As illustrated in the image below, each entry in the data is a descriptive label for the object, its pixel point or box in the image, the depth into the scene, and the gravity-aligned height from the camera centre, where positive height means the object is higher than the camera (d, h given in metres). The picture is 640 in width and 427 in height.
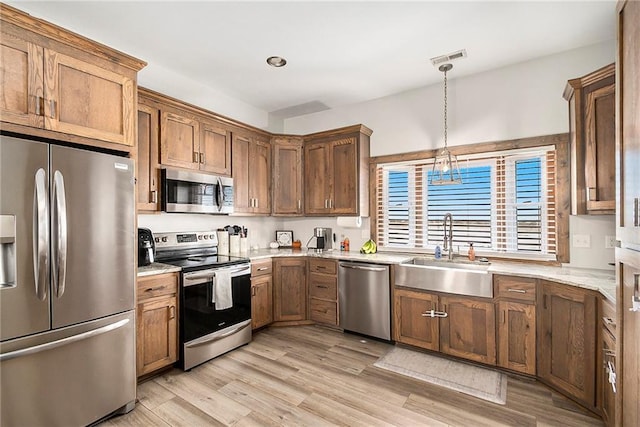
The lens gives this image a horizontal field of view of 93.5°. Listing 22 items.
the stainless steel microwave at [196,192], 2.89 +0.23
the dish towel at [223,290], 2.86 -0.74
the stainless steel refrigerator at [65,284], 1.62 -0.42
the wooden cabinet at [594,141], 2.18 +0.54
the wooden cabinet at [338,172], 3.73 +0.54
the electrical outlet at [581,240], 2.69 -0.26
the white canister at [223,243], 3.63 -0.35
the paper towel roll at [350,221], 3.79 -0.10
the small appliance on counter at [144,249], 2.67 -0.31
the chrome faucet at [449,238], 3.30 -0.29
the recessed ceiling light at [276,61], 2.92 +1.51
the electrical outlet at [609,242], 2.55 -0.26
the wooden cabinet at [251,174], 3.63 +0.51
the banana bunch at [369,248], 3.78 -0.44
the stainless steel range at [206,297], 2.66 -0.79
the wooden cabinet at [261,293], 3.40 -0.93
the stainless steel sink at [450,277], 2.68 -0.61
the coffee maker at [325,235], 4.17 -0.30
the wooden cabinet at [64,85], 1.69 +0.82
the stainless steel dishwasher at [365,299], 3.19 -0.94
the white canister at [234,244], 3.71 -0.37
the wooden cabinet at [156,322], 2.39 -0.90
